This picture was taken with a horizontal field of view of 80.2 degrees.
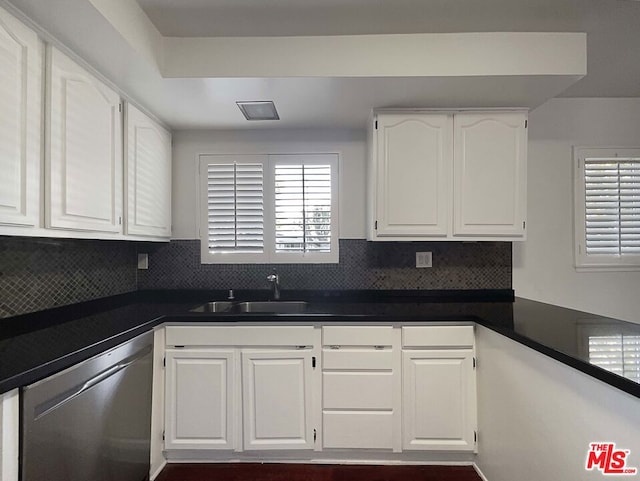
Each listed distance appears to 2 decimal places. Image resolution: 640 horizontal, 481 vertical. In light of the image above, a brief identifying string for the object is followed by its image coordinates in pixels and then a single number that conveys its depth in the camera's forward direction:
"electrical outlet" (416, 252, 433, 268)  2.79
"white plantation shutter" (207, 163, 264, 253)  2.83
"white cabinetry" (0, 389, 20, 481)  1.10
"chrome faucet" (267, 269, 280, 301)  2.69
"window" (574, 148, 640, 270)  2.81
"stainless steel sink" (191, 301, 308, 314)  2.71
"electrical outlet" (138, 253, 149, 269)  2.84
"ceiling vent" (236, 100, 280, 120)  2.30
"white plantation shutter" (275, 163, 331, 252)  2.83
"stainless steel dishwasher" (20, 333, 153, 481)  1.22
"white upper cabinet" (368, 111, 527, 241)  2.41
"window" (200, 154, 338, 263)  2.83
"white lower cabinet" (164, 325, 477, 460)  2.15
